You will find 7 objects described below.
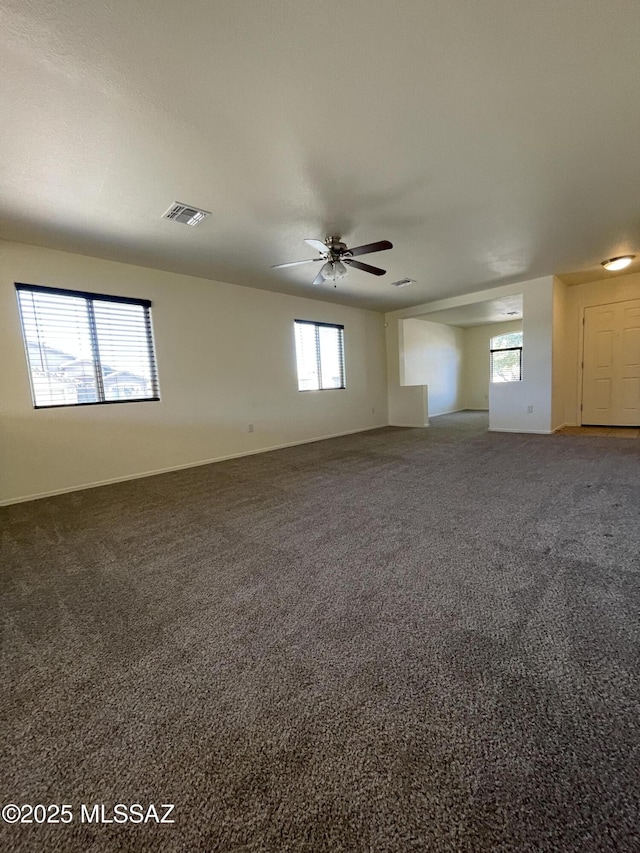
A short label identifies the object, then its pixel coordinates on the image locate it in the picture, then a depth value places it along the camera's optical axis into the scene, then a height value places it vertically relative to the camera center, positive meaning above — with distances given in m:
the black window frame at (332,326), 6.20 +1.11
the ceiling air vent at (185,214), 2.91 +1.57
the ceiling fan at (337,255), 3.25 +1.30
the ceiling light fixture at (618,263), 4.72 +1.49
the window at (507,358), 8.54 +0.44
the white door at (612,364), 5.75 +0.09
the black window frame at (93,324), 3.57 +0.86
